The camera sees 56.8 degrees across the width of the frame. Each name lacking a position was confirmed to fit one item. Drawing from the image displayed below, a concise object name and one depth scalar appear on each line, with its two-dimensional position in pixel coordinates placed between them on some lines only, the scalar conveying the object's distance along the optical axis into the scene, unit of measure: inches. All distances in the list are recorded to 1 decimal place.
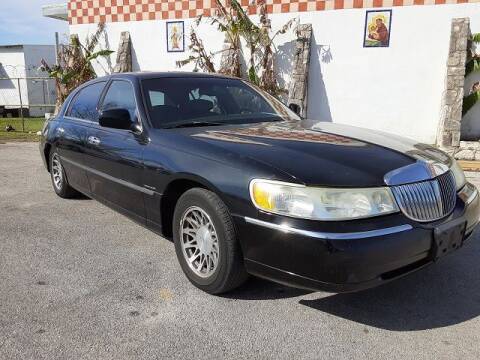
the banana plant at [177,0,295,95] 397.1
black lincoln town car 93.2
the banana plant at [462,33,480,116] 334.0
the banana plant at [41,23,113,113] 488.5
